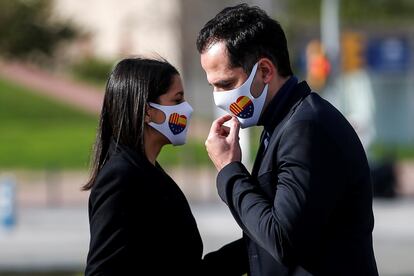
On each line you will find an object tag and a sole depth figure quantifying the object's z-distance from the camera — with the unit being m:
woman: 6.17
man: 5.45
